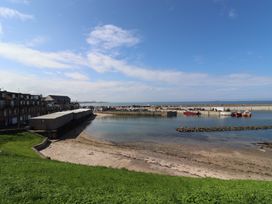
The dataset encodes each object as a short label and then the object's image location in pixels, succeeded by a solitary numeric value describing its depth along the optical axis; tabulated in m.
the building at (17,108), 34.98
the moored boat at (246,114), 75.31
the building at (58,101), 63.31
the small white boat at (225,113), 79.52
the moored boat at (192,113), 85.29
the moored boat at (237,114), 77.19
